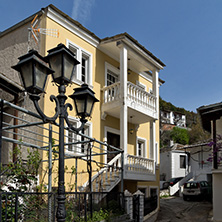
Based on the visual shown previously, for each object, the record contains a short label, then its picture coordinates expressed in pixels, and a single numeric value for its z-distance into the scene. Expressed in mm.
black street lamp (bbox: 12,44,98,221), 4738
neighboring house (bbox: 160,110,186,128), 64562
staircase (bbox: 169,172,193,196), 27234
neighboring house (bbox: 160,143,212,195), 31438
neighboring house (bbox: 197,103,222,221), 13266
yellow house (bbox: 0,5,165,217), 12242
